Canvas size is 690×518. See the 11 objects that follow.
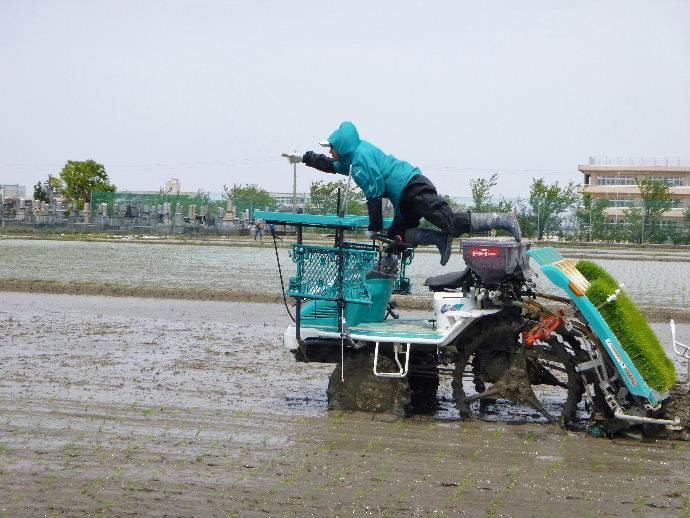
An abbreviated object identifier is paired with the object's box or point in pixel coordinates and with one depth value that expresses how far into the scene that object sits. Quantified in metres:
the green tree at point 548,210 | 47.19
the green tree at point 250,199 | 56.05
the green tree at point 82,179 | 66.81
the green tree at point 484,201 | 48.19
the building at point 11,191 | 72.81
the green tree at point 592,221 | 48.12
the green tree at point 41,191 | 70.36
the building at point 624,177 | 90.12
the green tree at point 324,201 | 42.19
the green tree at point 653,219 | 46.66
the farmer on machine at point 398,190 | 8.20
